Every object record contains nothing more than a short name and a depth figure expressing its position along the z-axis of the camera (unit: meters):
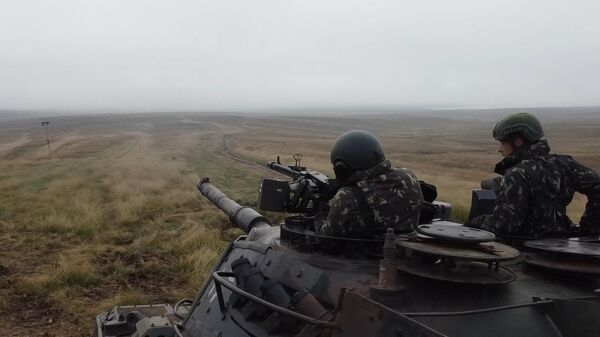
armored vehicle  3.20
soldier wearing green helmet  4.54
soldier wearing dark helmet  4.48
